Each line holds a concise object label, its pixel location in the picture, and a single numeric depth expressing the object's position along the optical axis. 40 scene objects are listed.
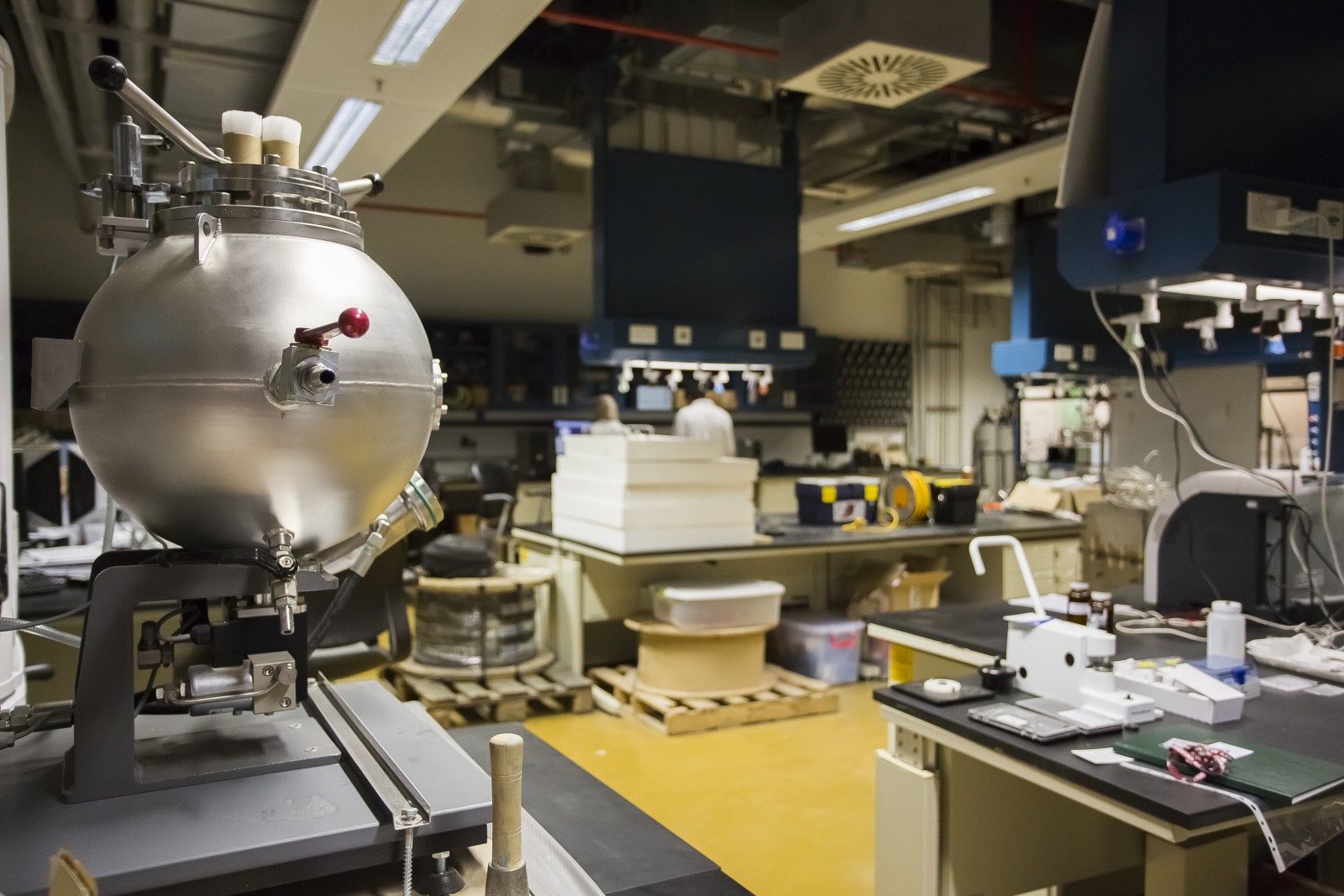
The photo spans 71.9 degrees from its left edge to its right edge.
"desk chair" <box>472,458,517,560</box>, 7.16
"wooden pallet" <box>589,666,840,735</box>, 3.99
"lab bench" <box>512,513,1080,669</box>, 4.46
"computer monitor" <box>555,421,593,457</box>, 8.33
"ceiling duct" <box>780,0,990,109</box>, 3.25
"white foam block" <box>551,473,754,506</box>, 4.18
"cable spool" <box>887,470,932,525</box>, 5.33
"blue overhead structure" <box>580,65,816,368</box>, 4.78
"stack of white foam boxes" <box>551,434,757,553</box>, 4.16
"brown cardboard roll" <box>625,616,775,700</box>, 4.17
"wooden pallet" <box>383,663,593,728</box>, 3.91
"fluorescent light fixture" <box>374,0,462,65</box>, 2.96
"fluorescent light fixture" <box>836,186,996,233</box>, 5.28
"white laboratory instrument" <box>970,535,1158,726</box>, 1.79
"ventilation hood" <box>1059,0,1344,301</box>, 2.16
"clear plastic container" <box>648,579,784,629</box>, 4.15
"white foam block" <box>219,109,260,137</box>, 1.03
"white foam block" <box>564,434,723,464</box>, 4.15
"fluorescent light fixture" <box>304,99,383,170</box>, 3.94
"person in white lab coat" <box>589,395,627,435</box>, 6.41
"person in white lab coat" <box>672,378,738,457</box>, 5.87
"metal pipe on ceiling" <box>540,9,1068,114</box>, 3.91
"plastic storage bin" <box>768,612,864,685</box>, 4.69
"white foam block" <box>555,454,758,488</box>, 4.17
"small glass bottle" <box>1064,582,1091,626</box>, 2.06
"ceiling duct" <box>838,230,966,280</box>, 7.37
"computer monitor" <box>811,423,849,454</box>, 9.78
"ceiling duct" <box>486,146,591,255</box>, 6.71
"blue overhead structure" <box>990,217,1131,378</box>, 5.93
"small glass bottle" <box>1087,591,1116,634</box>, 2.22
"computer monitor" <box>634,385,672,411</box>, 9.03
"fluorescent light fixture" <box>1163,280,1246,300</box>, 2.37
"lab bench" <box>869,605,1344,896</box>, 1.52
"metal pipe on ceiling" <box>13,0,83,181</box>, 3.33
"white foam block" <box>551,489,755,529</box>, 4.16
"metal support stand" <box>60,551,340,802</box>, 0.93
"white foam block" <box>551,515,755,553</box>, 4.15
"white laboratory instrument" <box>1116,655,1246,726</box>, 1.77
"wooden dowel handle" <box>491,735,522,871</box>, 0.83
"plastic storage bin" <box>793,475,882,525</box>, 5.35
